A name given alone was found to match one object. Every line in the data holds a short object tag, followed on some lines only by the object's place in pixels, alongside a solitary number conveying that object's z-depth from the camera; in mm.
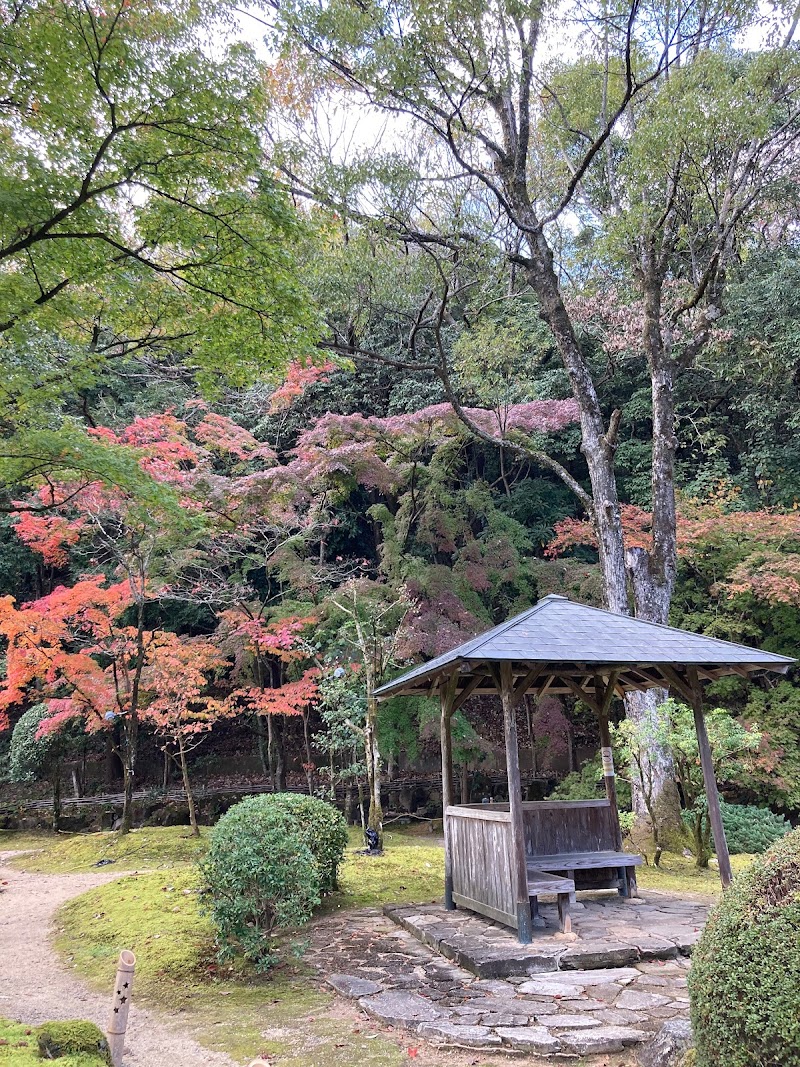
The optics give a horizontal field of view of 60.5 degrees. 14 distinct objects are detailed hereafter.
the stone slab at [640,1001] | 3846
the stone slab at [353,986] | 4336
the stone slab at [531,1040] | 3402
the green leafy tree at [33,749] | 12875
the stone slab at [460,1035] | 3508
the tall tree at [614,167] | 8602
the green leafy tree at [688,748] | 7445
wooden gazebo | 5344
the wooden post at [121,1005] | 2939
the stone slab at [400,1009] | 3848
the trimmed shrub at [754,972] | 1989
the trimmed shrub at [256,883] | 4750
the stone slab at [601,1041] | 3363
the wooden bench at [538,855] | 5418
